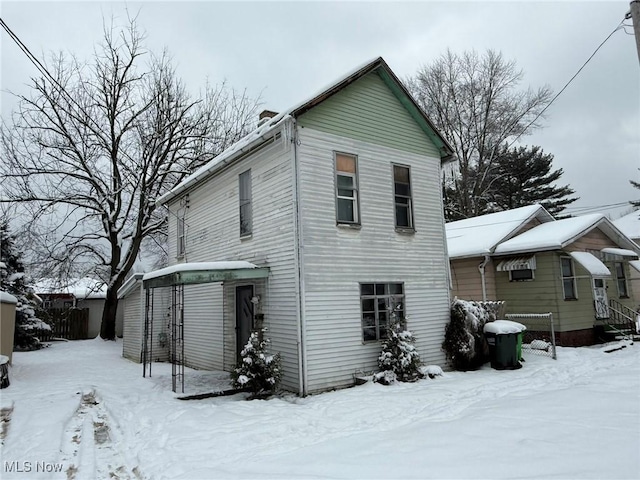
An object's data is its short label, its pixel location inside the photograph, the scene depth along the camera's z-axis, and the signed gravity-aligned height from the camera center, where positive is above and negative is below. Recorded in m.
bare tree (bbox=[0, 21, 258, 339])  20.34 +7.22
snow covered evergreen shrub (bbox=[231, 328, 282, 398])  9.05 -1.44
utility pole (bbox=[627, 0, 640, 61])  6.78 +4.14
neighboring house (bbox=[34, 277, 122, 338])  23.75 +0.41
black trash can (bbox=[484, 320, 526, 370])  11.60 -1.37
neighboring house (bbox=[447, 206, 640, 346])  14.74 +0.85
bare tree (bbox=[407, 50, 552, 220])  31.20 +12.98
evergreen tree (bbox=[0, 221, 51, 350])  18.01 +0.71
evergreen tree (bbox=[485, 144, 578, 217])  35.25 +8.71
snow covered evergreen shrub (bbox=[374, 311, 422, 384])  9.92 -1.36
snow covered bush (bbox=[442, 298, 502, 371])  11.72 -1.15
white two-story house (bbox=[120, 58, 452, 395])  9.64 +1.53
